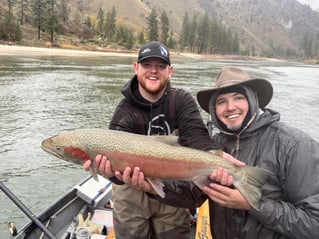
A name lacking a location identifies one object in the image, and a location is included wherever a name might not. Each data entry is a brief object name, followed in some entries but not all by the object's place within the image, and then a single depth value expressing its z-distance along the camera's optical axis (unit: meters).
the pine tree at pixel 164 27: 77.62
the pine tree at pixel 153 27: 73.28
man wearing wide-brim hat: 1.54
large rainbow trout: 1.88
